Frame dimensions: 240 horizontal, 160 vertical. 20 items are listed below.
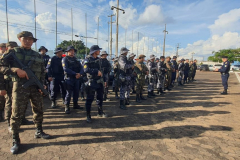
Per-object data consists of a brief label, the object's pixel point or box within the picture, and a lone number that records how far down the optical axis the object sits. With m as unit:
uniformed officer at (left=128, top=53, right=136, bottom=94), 5.60
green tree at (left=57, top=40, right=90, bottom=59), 52.31
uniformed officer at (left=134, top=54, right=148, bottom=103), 5.98
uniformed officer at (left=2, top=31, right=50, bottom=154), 2.55
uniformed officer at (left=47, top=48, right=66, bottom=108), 4.66
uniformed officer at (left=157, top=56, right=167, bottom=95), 7.57
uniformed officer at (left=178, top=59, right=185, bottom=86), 10.54
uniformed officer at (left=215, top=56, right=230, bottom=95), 7.67
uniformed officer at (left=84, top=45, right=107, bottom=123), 3.81
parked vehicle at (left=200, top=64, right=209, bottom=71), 32.70
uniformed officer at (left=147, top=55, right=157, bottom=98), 6.97
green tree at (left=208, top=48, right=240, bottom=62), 51.47
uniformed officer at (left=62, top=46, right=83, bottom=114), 4.20
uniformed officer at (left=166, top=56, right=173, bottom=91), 8.70
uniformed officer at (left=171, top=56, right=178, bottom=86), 9.55
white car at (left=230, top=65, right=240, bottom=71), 37.36
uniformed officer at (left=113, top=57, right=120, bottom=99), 5.26
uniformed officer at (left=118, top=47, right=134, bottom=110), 4.97
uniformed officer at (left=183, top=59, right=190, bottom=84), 11.06
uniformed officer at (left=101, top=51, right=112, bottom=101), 4.92
